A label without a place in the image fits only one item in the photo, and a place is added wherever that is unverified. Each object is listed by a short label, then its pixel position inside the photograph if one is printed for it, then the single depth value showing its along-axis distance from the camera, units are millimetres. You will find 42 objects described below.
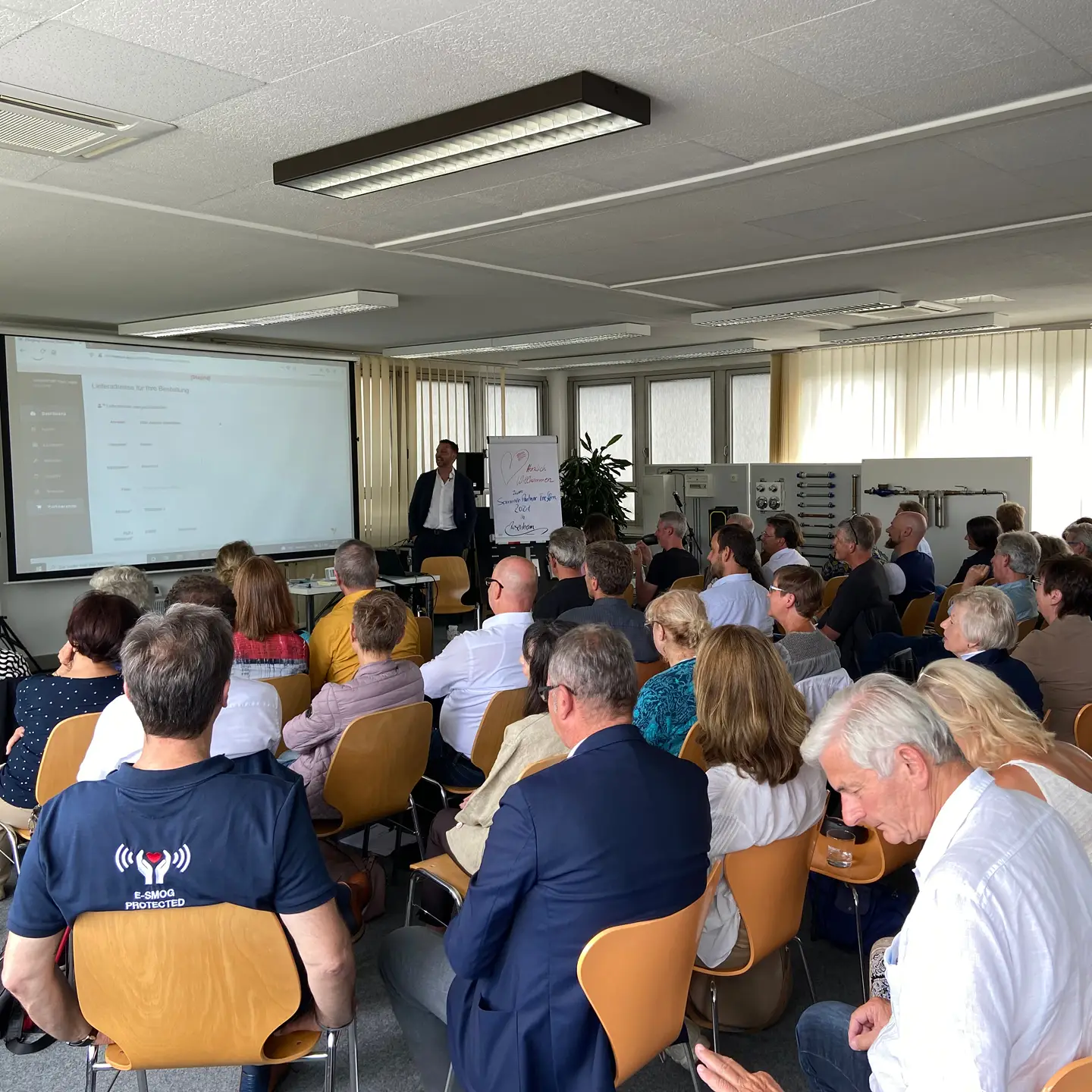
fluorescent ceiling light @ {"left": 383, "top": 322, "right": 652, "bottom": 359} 8797
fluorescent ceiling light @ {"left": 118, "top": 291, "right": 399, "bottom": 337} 6906
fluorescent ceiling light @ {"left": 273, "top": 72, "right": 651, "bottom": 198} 2992
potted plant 11266
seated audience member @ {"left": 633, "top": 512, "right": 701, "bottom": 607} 6844
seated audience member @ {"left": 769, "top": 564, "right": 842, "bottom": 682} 3729
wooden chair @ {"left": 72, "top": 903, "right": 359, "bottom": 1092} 1761
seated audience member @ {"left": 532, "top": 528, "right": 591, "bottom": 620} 5262
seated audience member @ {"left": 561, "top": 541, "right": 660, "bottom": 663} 4273
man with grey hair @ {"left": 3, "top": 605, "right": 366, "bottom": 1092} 1732
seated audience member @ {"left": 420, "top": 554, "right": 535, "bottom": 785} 3715
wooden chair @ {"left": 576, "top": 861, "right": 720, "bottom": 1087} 1759
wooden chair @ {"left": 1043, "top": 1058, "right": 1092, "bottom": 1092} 1220
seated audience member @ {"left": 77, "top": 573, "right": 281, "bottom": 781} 2545
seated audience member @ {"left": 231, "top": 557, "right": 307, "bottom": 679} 4039
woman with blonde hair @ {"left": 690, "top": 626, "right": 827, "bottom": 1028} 2369
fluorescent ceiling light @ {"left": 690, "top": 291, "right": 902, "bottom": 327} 7121
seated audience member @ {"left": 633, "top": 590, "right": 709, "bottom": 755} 3127
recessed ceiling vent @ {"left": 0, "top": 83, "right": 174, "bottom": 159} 3035
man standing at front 9406
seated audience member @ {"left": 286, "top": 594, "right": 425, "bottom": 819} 3271
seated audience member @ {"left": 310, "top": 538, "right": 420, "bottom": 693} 4254
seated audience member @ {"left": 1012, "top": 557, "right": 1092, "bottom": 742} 3628
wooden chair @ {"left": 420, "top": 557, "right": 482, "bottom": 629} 8516
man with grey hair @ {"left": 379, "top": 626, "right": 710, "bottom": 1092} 1812
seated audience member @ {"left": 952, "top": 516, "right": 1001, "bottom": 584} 6289
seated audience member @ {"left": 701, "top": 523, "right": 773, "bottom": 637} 5000
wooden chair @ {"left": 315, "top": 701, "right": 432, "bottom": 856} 3104
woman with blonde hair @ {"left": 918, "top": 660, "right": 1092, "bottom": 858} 2176
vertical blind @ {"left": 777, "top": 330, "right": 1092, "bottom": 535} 9414
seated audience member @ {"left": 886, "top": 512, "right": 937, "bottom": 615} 6395
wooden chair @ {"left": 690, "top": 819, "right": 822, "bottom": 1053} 2328
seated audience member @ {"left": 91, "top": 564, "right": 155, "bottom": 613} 4434
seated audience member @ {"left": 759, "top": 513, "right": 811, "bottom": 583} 6781
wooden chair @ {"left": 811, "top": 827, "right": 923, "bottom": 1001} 2830
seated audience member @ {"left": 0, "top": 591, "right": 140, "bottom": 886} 3117
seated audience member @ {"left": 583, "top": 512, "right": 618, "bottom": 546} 7184
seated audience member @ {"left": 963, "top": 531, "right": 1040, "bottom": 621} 5043
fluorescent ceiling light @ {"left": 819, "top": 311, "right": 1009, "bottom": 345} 8531
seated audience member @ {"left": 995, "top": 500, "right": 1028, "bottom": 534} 6980
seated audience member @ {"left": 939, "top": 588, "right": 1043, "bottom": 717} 3277
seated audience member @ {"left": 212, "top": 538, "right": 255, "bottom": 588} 5438
